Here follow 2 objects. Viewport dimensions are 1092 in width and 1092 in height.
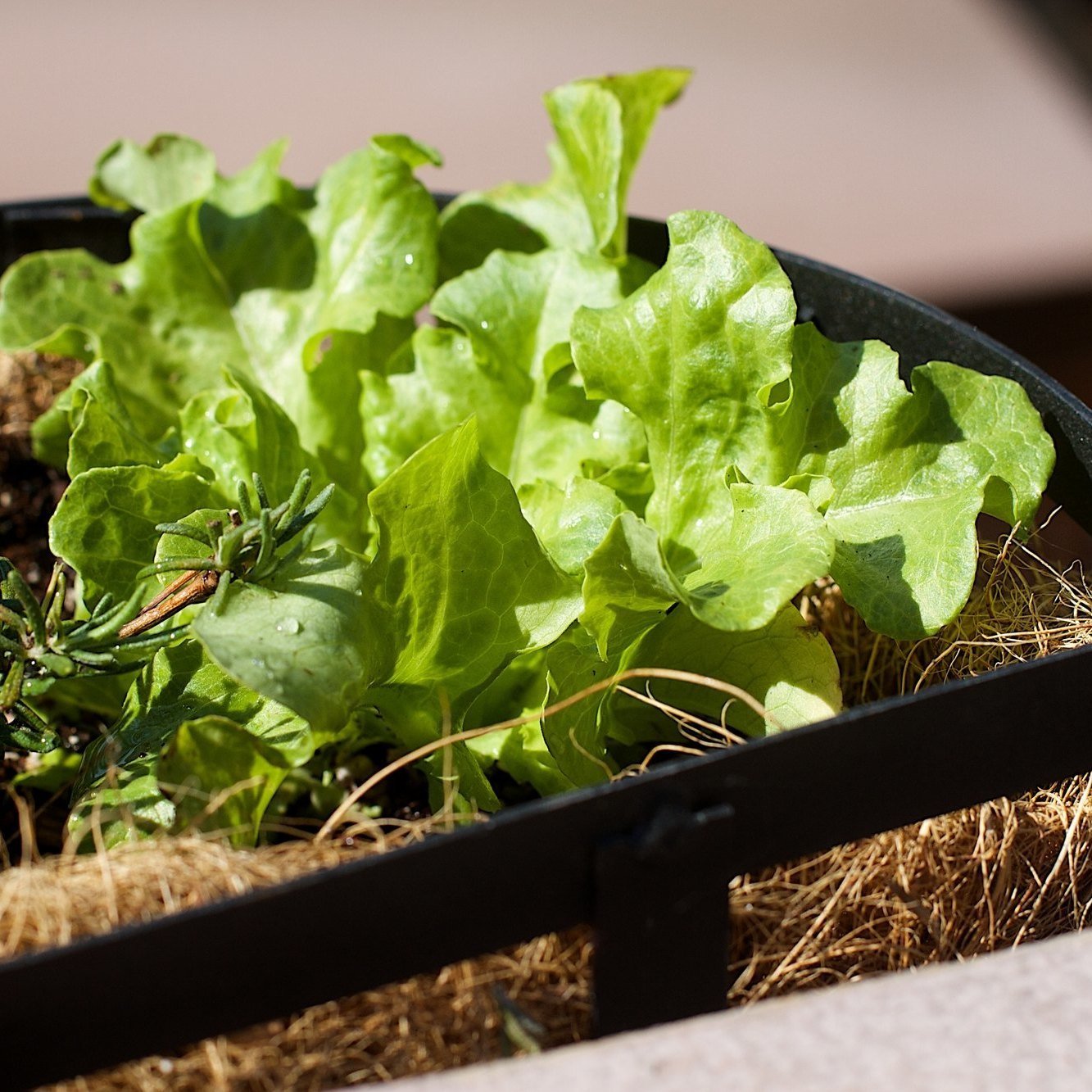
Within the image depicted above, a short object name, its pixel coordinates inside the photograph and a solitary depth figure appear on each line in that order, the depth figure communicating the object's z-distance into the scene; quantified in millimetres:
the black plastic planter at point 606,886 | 870
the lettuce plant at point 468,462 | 932
